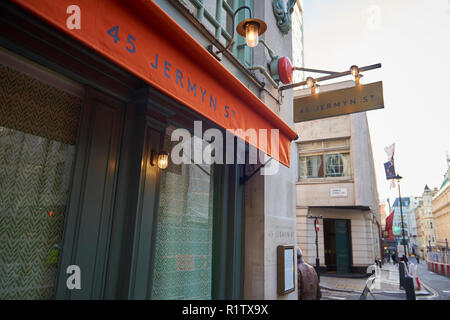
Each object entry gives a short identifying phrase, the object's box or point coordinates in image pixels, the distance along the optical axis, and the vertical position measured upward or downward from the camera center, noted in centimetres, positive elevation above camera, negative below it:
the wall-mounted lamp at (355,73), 625 +334
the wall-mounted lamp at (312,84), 691 +341
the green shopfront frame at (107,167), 268 +61
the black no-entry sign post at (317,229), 1654 -3
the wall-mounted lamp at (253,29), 399 +271
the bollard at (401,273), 1341 -197
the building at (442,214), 7631 +533
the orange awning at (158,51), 198 +144
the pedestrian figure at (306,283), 608 -114
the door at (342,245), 2044 -112
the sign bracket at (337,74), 622 +340
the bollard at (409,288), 912 -176
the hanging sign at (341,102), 580 +269
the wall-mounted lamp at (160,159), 358 +80
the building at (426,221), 9858 +380
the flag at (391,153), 1800 +476
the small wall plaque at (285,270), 536 -80
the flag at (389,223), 1981 +49
